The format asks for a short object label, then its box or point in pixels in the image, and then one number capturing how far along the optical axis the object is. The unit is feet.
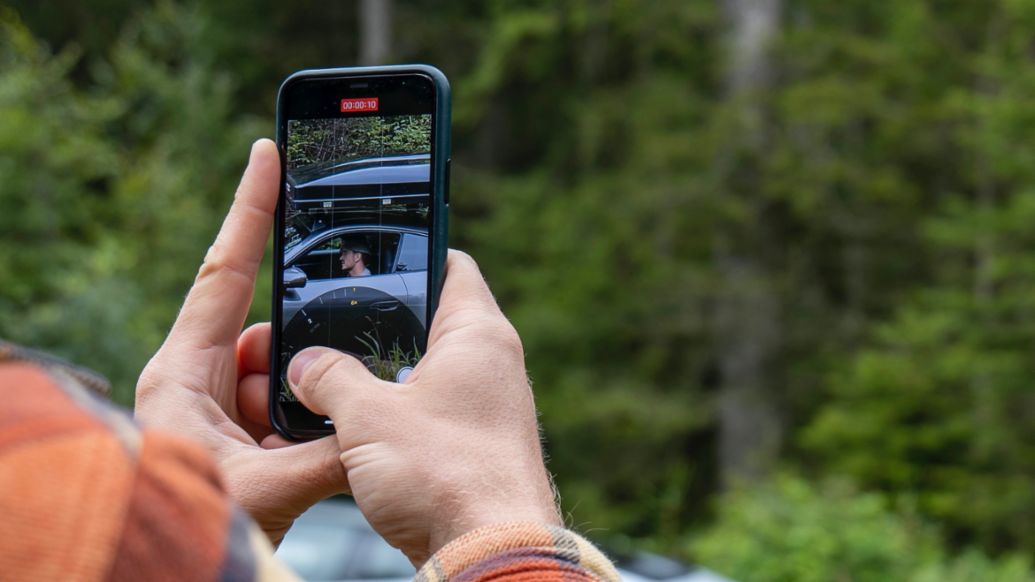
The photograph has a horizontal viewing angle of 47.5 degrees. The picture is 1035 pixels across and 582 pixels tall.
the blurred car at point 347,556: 16.46
